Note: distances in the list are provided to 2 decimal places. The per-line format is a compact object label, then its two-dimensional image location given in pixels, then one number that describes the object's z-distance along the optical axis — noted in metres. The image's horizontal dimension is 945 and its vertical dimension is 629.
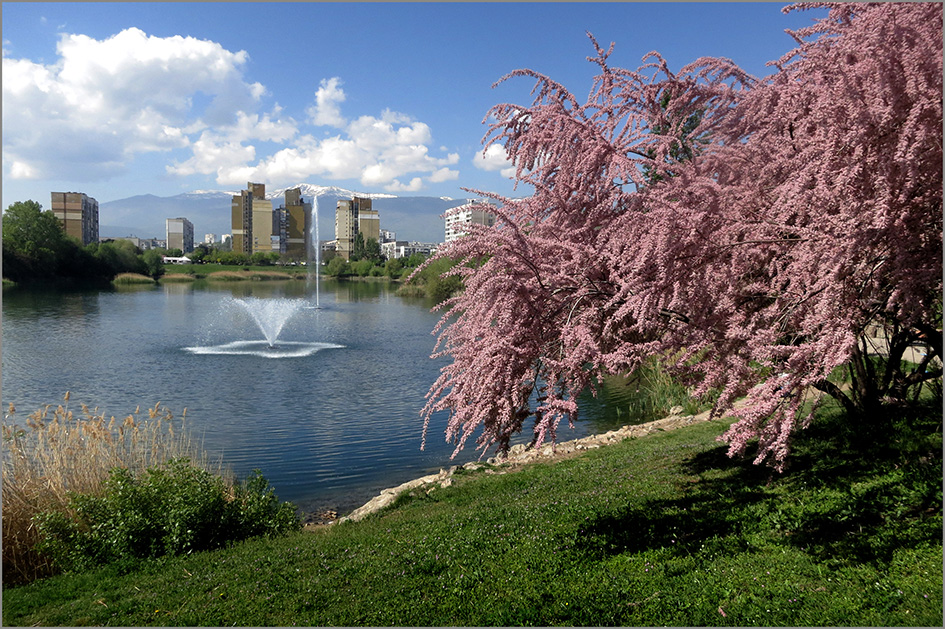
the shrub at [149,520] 7.34
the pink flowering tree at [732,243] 4.39
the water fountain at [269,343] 25.84
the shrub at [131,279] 79.75
